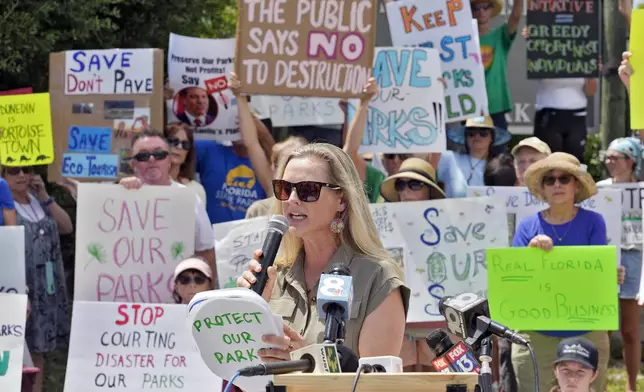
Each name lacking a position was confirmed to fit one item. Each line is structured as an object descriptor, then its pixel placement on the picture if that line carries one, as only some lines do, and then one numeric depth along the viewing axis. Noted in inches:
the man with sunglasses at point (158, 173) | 474.2
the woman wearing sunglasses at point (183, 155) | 507.2
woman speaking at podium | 235.9
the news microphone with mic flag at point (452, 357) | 199.5
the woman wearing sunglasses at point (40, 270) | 499.8
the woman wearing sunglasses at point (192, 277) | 457.5
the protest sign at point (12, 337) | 440.7
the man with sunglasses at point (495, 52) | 613.8
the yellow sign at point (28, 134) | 509.1
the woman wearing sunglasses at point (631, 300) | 506.2
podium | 175.5
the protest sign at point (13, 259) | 466.3
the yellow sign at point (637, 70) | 446.0
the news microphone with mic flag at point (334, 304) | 196.1
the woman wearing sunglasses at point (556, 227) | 439.9
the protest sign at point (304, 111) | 563.4
